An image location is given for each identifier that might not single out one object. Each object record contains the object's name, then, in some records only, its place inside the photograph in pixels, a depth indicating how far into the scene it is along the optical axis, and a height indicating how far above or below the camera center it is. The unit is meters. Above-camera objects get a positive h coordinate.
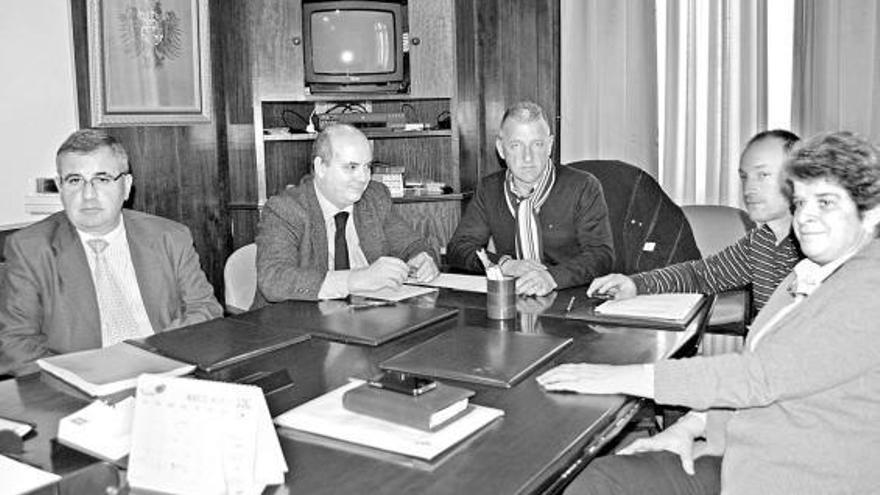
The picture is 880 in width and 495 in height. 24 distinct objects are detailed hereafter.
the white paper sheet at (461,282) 2.49 -0.37
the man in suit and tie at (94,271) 2.08 -0.27
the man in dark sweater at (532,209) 2.98 -0.19
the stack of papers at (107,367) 1.55 -0.39
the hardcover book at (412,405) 1.29 -0.38
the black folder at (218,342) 1.73 -0.39
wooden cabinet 4.34 +0.28
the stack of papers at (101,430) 1.24 -0.39
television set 4.43 +0.61
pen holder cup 2.10 -0.34
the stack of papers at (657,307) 2.07 -0.38
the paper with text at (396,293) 2.33 -0.37
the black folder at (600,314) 2.02 -0.39
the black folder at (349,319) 1.92 -0.38
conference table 1.16 -0.42
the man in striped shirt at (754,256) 2.37 -0.30
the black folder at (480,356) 1.60 -0.40
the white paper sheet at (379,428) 1.24 -0.41
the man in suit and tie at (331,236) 2.35 -0.23
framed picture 3.83 +0.49
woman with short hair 1.45 -0.39
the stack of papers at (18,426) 1.33 -0.41
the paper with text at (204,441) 1.10 -0.36
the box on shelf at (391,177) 4.55 -0.09
